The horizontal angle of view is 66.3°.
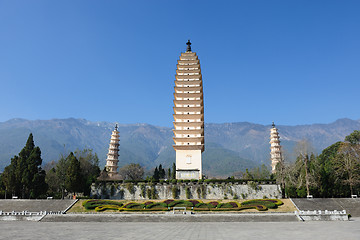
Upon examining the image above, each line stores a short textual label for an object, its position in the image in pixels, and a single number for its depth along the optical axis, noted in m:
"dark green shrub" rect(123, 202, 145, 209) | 35.06
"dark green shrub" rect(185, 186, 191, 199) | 41.97
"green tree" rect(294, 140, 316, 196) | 40.62
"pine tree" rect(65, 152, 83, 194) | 40.81
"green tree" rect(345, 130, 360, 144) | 59.06
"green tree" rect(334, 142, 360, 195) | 40.91
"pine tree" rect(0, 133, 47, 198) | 39.69
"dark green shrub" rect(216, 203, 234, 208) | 34.56
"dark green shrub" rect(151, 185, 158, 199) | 41.94
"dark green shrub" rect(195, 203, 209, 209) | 34.78
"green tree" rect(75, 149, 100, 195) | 55.30
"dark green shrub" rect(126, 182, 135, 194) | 42.51
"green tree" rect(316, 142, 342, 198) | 40.72
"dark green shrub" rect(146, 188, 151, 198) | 42.09
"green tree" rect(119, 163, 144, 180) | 76.81
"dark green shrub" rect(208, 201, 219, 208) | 34.72
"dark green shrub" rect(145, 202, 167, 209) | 35.19
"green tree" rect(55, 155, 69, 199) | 49.00
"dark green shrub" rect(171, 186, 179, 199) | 41.94
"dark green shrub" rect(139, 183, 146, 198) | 42.44
